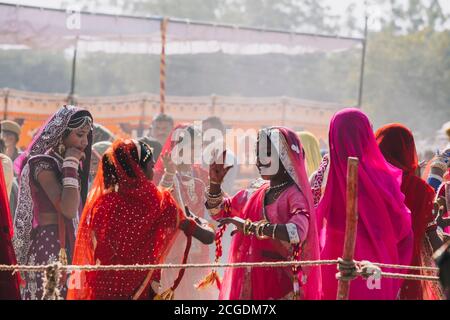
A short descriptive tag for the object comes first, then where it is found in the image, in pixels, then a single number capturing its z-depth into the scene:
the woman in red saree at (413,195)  9.91
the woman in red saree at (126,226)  8.11
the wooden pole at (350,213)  8.13
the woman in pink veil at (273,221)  8.61
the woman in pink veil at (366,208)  9.40
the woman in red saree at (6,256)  8.86
